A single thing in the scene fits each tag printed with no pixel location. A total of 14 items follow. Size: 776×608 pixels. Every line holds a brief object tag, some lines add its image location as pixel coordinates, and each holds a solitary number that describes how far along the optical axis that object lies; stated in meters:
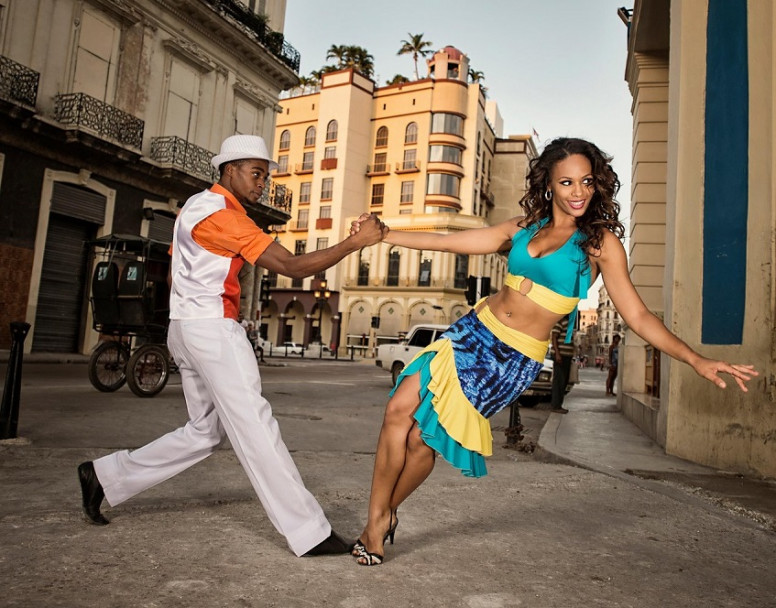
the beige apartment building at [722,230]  5.65
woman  2.65
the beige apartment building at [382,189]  45.88
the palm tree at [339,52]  55.81
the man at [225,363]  2.66
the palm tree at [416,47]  56.84
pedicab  9.11
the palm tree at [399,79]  56.53
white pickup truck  16.31
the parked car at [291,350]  39.16
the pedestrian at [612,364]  17.42
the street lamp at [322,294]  35.42
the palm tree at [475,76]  57.50
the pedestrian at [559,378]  11.17
